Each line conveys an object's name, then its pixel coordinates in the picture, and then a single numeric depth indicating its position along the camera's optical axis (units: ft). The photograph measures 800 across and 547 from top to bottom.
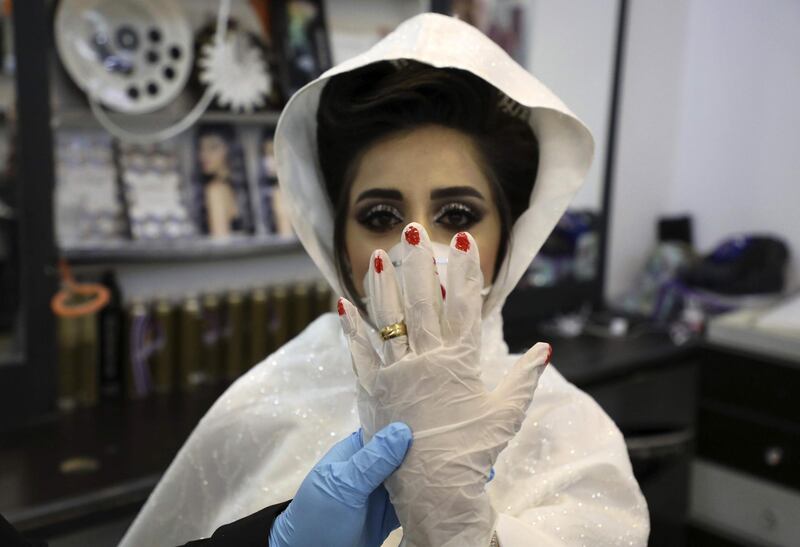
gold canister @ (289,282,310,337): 6.91
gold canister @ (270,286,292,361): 6.79
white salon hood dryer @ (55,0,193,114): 5.96
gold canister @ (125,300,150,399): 6.10
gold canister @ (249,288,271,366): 6.66
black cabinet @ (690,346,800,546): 7.52
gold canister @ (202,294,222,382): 6.48
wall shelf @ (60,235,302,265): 6.07
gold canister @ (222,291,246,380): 6.56
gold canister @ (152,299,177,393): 6.26
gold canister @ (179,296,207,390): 6.34
